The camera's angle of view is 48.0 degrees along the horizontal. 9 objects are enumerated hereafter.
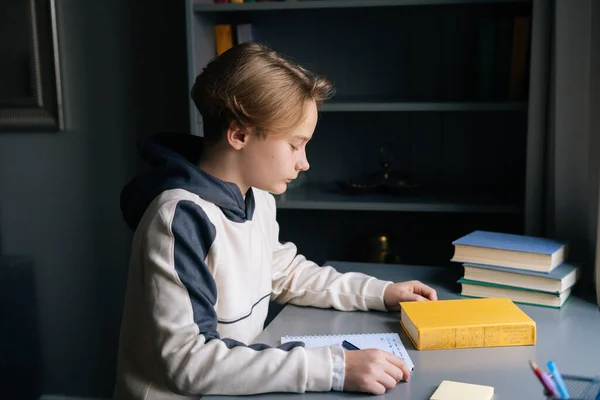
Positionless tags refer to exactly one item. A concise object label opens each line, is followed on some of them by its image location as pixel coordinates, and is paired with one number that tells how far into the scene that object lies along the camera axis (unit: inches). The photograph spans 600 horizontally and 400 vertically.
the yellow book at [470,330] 47.6
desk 41.2
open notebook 47.8
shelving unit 90.8
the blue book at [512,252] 59.5
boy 41.3
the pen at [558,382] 27.5
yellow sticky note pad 39.0
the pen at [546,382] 26.8
